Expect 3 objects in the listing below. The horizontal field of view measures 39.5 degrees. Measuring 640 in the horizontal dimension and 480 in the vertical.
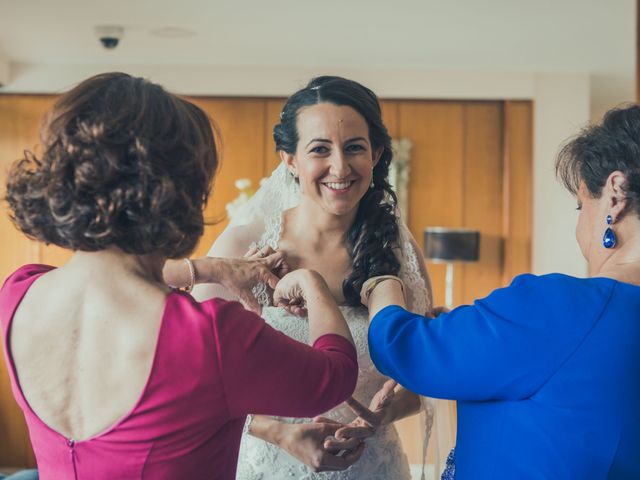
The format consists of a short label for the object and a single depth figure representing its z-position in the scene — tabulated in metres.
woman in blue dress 1.56
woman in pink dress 1.31
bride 2.19
